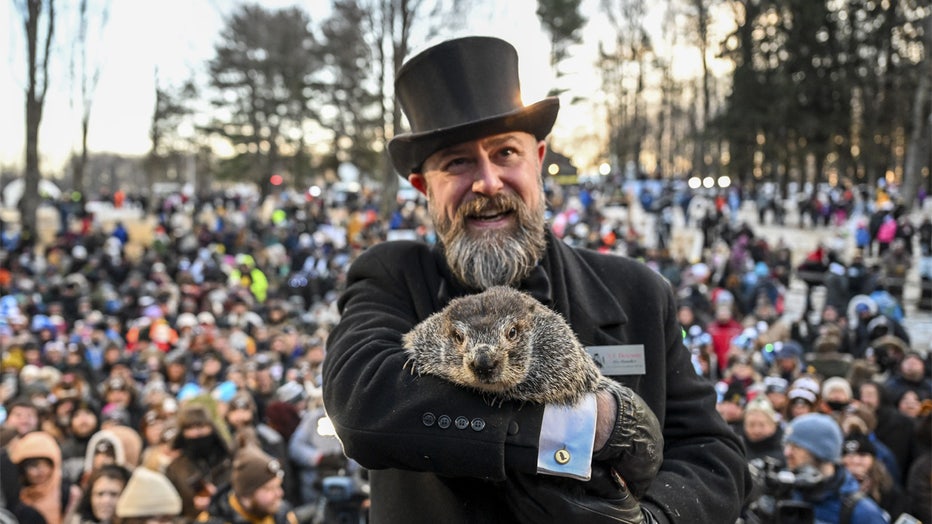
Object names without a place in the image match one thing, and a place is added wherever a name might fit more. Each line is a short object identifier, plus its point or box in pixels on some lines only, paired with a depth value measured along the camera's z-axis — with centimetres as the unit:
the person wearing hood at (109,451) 585
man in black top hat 152
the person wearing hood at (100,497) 496
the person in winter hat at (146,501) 449
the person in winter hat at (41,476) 554
